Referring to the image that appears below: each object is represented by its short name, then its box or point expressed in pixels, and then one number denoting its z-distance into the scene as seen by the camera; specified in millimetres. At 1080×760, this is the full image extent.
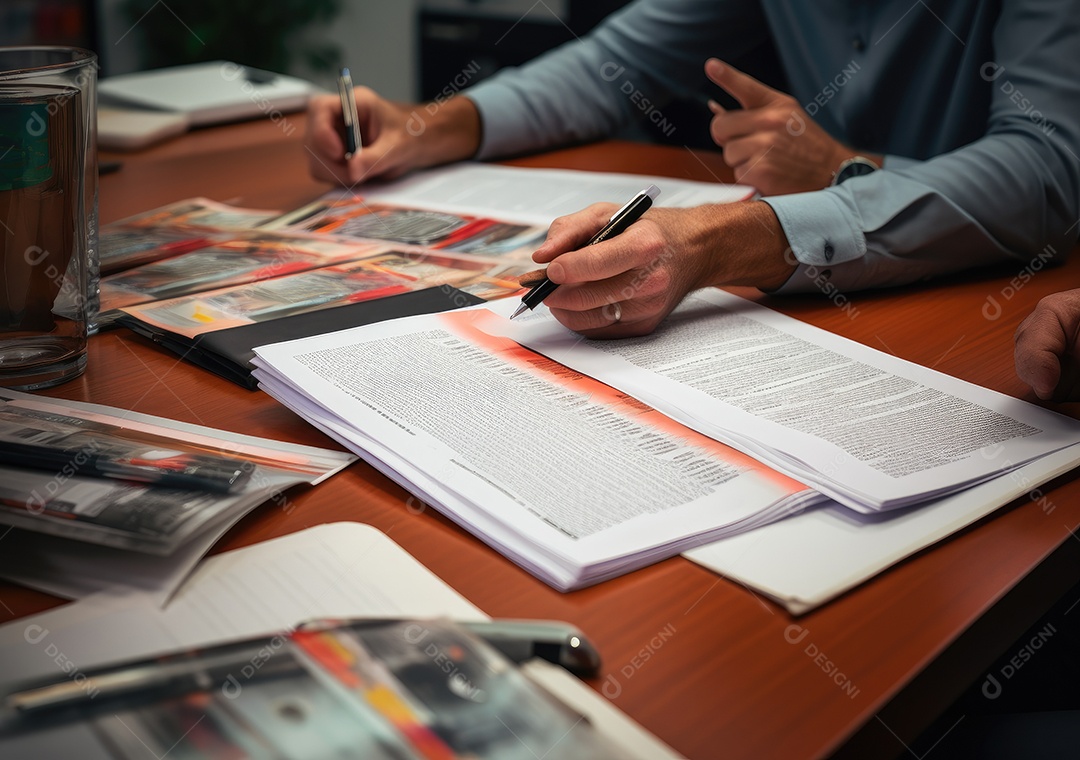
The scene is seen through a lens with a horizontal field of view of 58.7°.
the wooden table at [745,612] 440
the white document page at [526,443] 557
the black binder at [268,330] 758
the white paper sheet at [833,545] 521
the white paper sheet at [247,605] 457
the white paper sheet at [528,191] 1182
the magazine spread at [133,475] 517
